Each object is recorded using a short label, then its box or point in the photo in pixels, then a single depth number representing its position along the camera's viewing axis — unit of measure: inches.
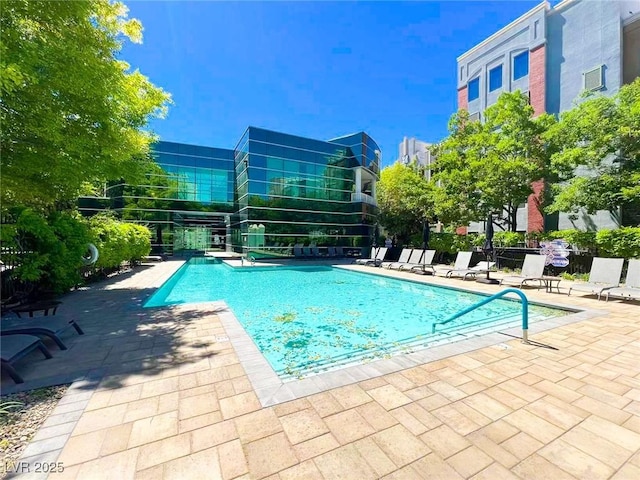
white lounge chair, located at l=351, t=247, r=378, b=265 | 707.4
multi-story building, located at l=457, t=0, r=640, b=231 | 591.5
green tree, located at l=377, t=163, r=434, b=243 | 800.9
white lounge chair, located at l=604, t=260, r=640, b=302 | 274.4
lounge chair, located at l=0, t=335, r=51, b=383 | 118.7
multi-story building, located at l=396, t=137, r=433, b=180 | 2088.0
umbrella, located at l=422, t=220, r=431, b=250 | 540.0
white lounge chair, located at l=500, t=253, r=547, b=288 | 381.4
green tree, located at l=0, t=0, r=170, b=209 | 203.3
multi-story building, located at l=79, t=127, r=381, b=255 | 845.8
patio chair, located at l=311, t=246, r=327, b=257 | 918.4
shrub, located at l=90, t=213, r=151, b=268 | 422.0
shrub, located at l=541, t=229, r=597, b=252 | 430.3
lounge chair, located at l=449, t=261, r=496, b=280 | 453.6
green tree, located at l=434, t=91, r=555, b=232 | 580.7
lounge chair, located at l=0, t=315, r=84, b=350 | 144.1
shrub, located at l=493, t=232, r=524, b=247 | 568.0
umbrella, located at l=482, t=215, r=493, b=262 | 463.8
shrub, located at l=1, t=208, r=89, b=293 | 250.7
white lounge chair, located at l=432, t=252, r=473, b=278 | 485.6
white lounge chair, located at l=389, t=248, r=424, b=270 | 581.0
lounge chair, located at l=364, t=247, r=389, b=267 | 676.9
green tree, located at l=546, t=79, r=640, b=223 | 434.9
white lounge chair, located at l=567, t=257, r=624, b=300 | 306.1
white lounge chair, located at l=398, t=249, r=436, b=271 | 547.5
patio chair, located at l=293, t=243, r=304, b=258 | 891.2
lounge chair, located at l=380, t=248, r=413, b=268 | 612.6
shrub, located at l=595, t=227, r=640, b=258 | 370.0
